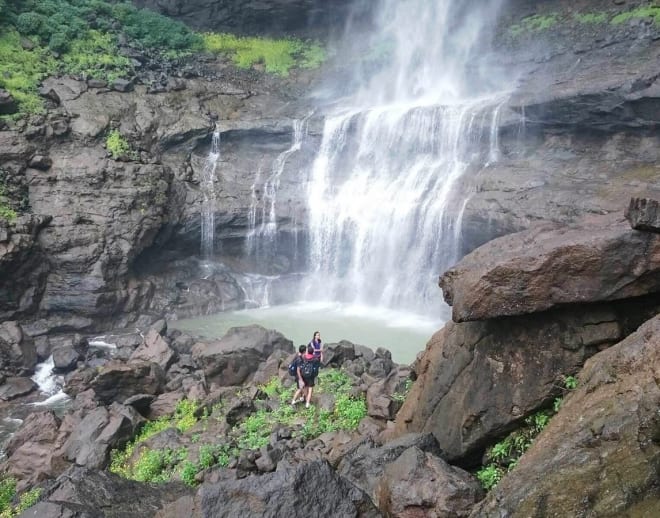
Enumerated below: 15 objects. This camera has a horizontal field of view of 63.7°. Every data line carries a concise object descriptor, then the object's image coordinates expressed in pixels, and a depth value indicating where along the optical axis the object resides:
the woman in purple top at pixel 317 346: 11.52
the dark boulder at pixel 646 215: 5.17
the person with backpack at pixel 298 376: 11.39
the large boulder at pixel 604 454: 3.44
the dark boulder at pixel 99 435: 10.81
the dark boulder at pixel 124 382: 14.41
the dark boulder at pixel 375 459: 6.09
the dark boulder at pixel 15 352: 18.12
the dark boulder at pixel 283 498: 4.74
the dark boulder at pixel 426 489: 4.93
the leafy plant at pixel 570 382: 5.46
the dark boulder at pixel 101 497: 5.34
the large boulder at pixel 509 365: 5.55
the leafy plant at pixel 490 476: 5.50
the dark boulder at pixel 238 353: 14.78
